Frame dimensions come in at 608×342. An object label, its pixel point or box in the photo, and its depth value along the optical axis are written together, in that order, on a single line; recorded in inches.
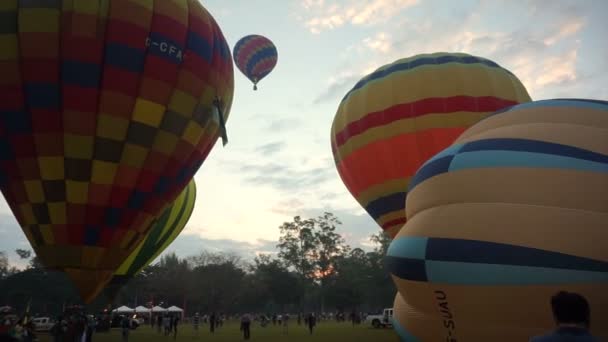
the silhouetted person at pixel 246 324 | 642.8
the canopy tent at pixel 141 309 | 1549.7
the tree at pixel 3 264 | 2669.8
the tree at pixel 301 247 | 1977.1
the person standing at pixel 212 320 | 900.0
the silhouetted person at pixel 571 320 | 90.0
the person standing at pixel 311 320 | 798.2
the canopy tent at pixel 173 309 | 1631.4
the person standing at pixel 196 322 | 888.7
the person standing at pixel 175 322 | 737.0
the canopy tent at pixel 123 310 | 1519.7
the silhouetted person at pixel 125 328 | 595.5
